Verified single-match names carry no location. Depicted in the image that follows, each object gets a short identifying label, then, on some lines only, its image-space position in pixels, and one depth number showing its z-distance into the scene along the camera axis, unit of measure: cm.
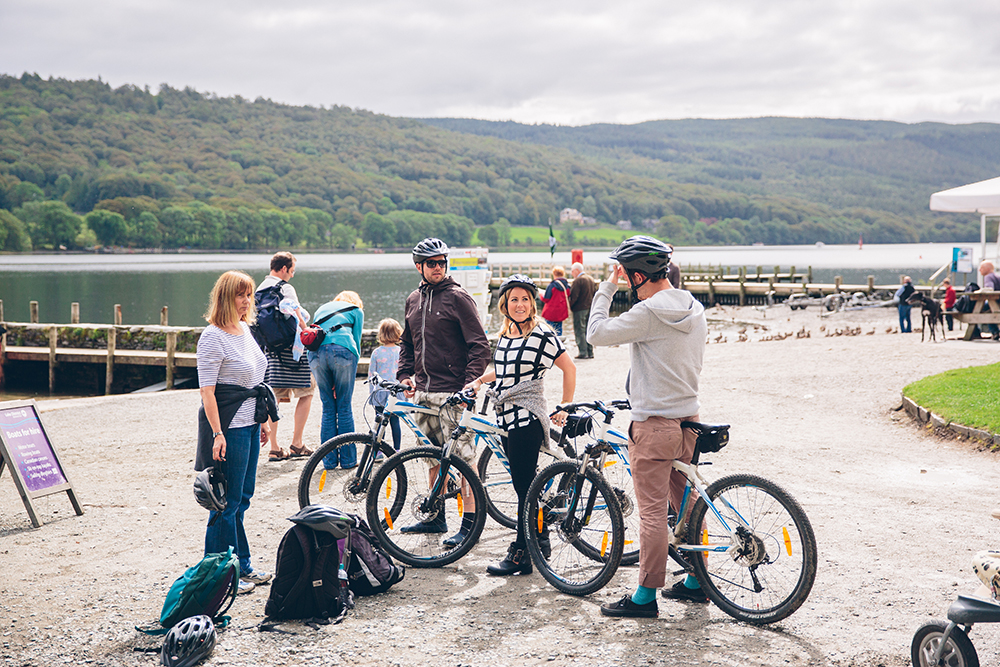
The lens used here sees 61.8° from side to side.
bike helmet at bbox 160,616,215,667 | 383
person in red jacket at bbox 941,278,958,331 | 2070
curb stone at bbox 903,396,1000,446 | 859
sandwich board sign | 642
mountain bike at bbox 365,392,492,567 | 513
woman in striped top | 467
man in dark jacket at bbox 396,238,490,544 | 563
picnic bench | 1612
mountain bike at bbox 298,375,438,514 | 537
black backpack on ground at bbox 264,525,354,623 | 432
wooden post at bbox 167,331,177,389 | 1923
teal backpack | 416
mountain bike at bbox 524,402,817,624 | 401
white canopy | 1602
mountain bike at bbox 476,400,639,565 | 469
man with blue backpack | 783
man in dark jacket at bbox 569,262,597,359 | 1764
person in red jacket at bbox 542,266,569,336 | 1666
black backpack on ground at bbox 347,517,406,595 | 467
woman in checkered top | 495
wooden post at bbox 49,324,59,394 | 2098
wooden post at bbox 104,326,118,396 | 2023
